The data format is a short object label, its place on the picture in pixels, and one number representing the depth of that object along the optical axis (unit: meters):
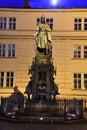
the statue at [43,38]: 21.66
